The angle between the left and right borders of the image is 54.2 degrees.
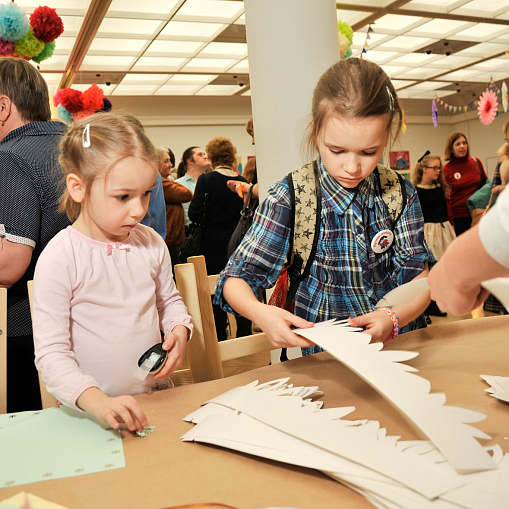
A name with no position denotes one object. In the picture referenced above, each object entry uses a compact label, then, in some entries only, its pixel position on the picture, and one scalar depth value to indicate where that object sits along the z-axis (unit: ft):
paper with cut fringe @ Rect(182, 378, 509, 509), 1.76
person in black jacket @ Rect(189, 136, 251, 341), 10.87
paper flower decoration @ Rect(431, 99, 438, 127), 25.62
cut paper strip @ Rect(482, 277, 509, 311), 1.80
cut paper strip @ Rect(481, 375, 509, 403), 2.66
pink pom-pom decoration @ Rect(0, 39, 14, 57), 6.86
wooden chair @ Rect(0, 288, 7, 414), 3.48
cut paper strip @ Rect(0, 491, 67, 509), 1.81
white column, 6.41
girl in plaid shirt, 3.48
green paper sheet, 2.21
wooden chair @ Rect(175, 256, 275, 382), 4.17
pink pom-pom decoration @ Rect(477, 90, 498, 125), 19.91
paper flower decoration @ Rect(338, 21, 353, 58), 8.28
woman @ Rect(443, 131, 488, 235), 17.58
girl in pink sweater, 3.18
